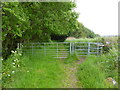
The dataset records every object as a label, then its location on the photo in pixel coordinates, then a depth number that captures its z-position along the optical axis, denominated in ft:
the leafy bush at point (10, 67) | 14.38
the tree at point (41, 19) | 20.40
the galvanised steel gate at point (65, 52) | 28.07
